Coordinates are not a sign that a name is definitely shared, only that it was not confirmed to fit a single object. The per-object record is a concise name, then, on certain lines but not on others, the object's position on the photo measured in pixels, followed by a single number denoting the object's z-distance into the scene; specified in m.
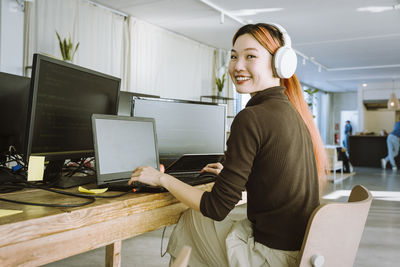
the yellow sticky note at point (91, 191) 1.12
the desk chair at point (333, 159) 7.25
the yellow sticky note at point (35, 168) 1.13
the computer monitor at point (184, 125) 1.79
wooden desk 0.77
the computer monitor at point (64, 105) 1.19
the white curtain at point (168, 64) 6.31
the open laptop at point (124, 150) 1.21
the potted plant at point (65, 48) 4.70
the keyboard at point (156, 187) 1.19
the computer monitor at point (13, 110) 1.53
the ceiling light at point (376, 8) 5.37
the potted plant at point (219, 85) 7.88
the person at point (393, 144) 9.91
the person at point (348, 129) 13.53
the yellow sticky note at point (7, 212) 0.82
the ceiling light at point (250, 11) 5.54
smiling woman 1.08
